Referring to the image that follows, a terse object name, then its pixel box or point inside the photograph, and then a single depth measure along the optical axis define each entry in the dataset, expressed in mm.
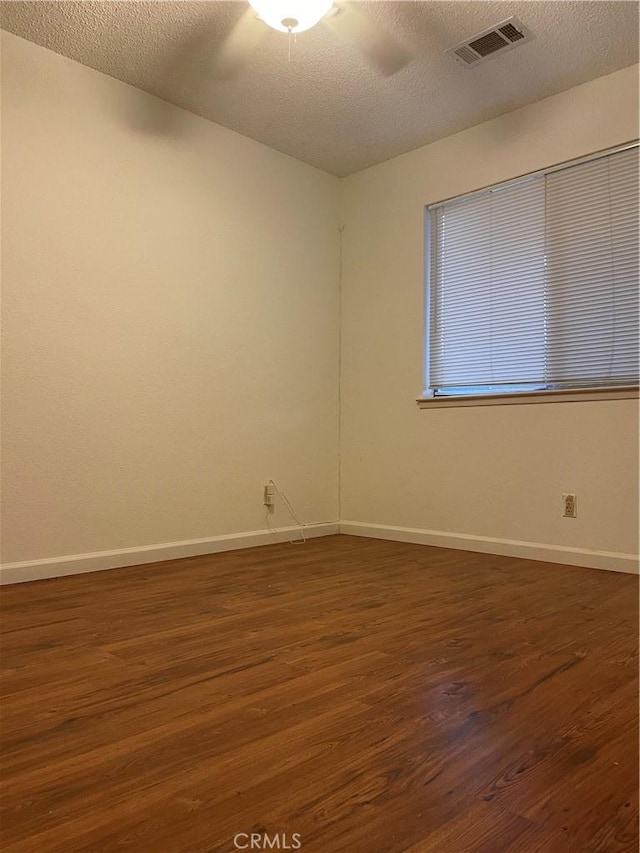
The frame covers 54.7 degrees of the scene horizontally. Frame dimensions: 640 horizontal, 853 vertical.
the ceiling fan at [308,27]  2318
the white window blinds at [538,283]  2994
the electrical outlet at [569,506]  3059
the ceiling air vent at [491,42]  2670
